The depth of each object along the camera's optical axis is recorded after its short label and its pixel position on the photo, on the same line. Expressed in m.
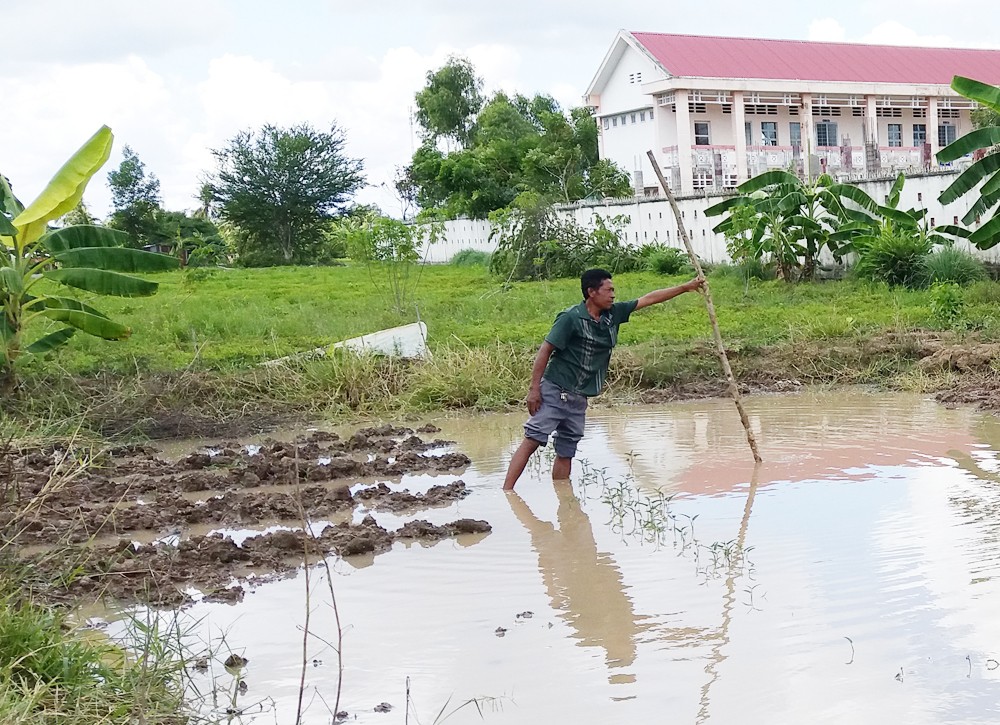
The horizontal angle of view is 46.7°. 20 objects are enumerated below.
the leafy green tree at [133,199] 39.19
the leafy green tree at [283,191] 39.31
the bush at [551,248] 22.34
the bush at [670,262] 21.14
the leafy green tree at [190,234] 35.09
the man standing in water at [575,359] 7.51
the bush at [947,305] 12.91
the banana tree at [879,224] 16.52
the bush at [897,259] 16.23
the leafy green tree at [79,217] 35.56
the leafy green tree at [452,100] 47.41
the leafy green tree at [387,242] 16.97
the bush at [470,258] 30.70
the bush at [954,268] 15.67
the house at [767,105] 30.59
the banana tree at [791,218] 17.66
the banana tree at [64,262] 9.77
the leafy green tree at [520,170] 32.56
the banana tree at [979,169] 13.59
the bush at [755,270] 18.34
